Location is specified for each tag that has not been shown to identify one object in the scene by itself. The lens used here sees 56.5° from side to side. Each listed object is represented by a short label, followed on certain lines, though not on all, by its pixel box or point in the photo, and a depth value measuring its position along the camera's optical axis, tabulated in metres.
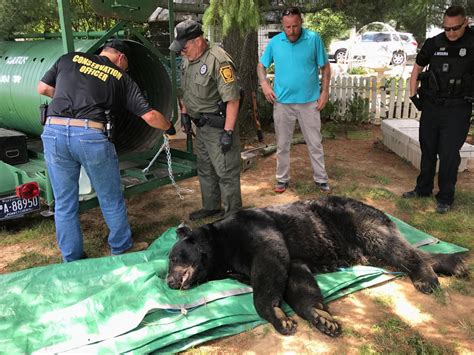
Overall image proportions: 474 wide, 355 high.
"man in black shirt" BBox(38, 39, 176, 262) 3.55
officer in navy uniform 4.70
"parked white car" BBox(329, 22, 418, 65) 23.67
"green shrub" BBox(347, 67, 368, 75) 19.12
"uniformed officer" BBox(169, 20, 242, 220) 4.29
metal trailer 4.08
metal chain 4.68
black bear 3.06
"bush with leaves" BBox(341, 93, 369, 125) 9.94
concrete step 6.42
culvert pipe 4.69
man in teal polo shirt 5.36
